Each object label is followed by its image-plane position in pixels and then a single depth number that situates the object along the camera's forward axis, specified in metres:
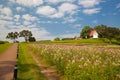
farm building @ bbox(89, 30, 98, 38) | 43.18
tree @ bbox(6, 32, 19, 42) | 59.54
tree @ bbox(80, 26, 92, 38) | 48.53
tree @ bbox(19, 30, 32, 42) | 56.27
